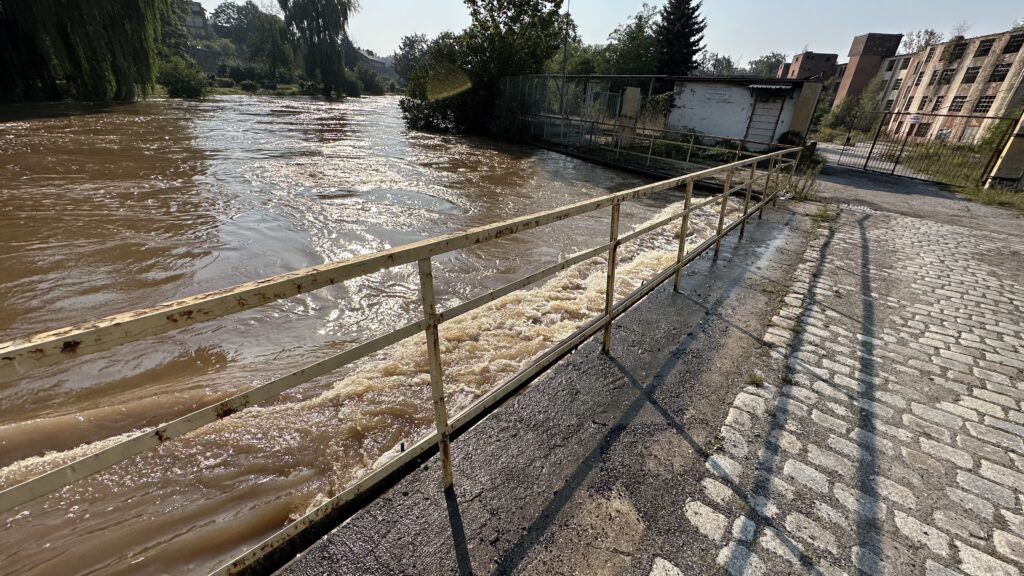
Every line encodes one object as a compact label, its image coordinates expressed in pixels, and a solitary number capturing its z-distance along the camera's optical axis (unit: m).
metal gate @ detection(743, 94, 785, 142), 18.83
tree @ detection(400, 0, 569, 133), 21.88
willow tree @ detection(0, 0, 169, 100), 17.95
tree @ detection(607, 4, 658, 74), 32.75
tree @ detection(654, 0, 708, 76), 29.59
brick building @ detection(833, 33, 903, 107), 48.22
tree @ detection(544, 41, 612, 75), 35.25
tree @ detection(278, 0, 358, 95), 41.81
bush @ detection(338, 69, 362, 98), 47.97
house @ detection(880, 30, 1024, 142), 28.84
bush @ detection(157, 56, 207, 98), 32.22
